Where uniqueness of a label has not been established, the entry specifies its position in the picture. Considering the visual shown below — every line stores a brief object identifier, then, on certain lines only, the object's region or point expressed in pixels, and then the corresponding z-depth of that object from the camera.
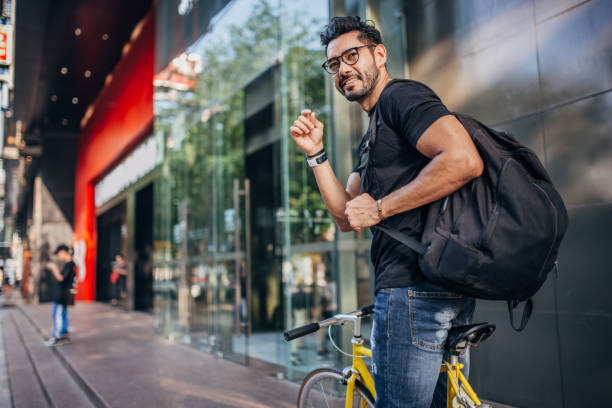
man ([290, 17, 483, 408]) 1.29
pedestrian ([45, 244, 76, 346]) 7.99
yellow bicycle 1.45
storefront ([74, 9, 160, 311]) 13.60
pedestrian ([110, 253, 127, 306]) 16.41
